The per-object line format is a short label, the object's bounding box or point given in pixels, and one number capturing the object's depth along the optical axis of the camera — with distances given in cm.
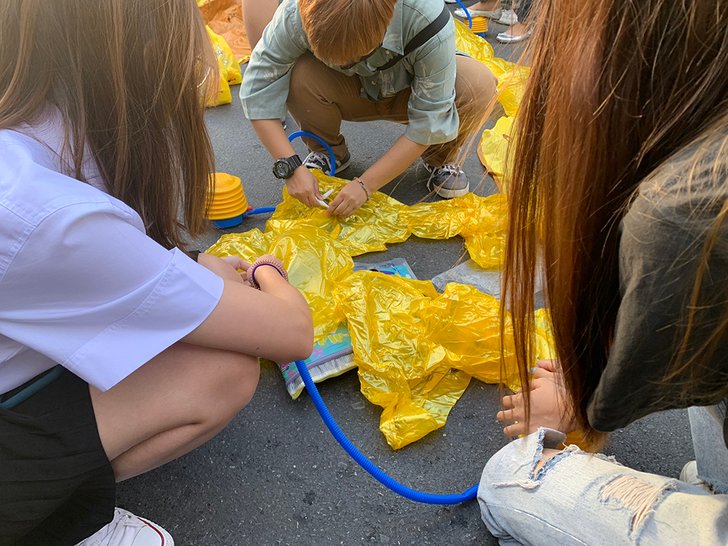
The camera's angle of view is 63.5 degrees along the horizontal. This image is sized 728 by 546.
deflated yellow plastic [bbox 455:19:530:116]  208
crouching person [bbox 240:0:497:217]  140
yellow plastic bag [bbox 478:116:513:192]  183
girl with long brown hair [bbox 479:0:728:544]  46
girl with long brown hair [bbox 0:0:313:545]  69
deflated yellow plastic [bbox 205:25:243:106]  228
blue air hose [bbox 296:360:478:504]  99
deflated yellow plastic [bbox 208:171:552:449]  117
